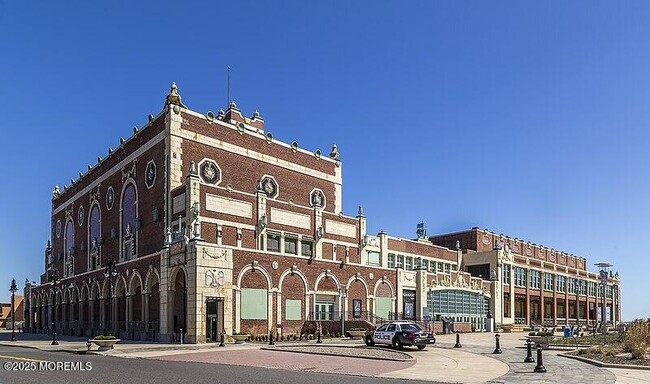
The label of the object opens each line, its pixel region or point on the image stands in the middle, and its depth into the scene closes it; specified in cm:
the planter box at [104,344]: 3672
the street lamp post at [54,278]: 4496
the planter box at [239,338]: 4372
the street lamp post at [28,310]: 9119
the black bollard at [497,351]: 3234
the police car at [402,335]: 3444
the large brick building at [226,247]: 4623
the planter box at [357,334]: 4981
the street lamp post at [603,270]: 4034
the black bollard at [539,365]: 2241
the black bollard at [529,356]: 2655
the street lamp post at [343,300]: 5252
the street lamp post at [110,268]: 4755
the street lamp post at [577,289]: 10226
